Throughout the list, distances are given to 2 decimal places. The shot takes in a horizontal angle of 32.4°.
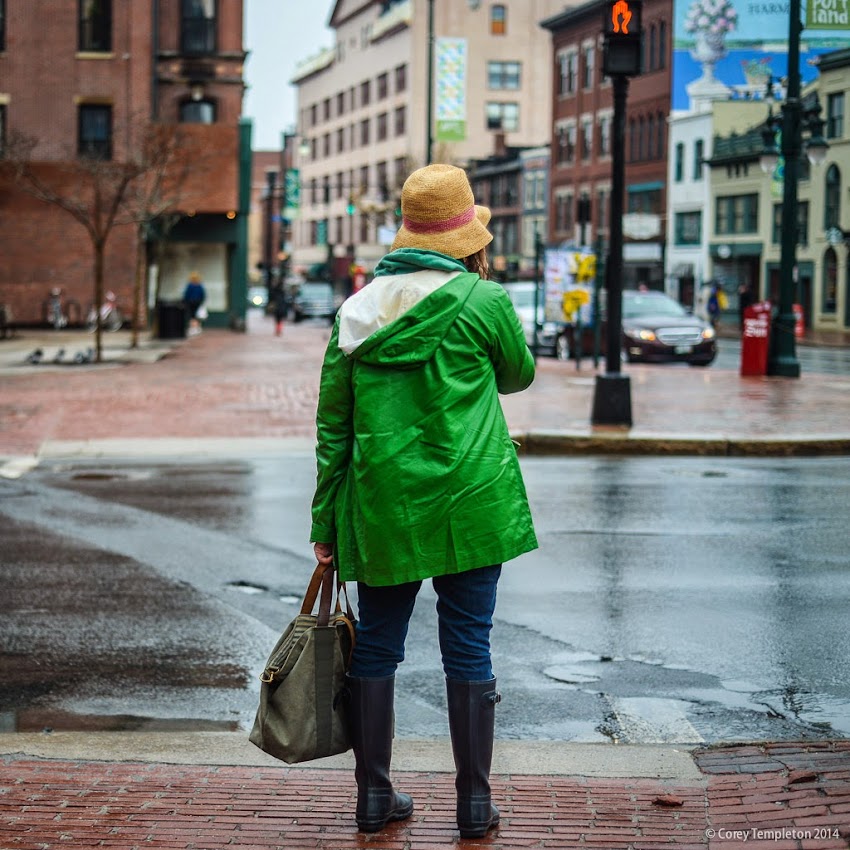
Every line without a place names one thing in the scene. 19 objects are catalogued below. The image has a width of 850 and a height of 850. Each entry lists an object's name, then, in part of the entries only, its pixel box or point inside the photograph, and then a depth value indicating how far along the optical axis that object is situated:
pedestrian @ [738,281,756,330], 47.77
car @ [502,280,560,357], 30.94
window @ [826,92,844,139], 51.97
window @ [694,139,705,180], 64.00
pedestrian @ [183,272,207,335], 41.75
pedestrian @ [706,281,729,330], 50.91
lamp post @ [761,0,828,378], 23.05
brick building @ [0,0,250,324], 42.28
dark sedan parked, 28.50
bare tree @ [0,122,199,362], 30.23
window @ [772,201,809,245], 54.88
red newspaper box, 23.17
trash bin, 38.22
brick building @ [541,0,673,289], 66.88
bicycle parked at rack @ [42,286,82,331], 41.34
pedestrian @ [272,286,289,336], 45.91
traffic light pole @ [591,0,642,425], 14.48
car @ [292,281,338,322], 61.56
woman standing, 3.98
